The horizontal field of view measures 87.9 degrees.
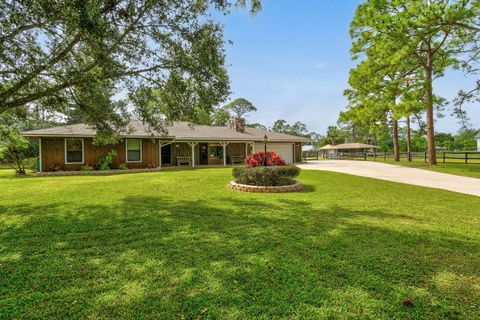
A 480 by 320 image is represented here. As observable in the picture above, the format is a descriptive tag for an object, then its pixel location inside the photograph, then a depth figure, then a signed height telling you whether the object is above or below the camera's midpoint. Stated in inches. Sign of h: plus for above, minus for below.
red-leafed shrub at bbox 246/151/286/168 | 351.3 -2.7
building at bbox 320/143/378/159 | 1642.7 +61.3
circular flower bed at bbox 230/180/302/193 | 306.7 -38.0
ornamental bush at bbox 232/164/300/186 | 312.7 -21.6
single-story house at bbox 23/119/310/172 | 566.6 +37.0
